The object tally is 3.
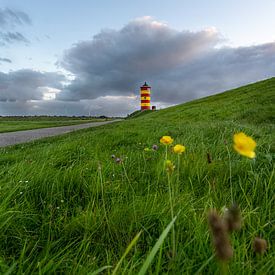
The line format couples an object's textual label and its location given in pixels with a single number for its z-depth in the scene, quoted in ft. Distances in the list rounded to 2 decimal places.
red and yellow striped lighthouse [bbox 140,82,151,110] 189.98
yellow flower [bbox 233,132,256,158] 2.66
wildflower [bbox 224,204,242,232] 1.86
